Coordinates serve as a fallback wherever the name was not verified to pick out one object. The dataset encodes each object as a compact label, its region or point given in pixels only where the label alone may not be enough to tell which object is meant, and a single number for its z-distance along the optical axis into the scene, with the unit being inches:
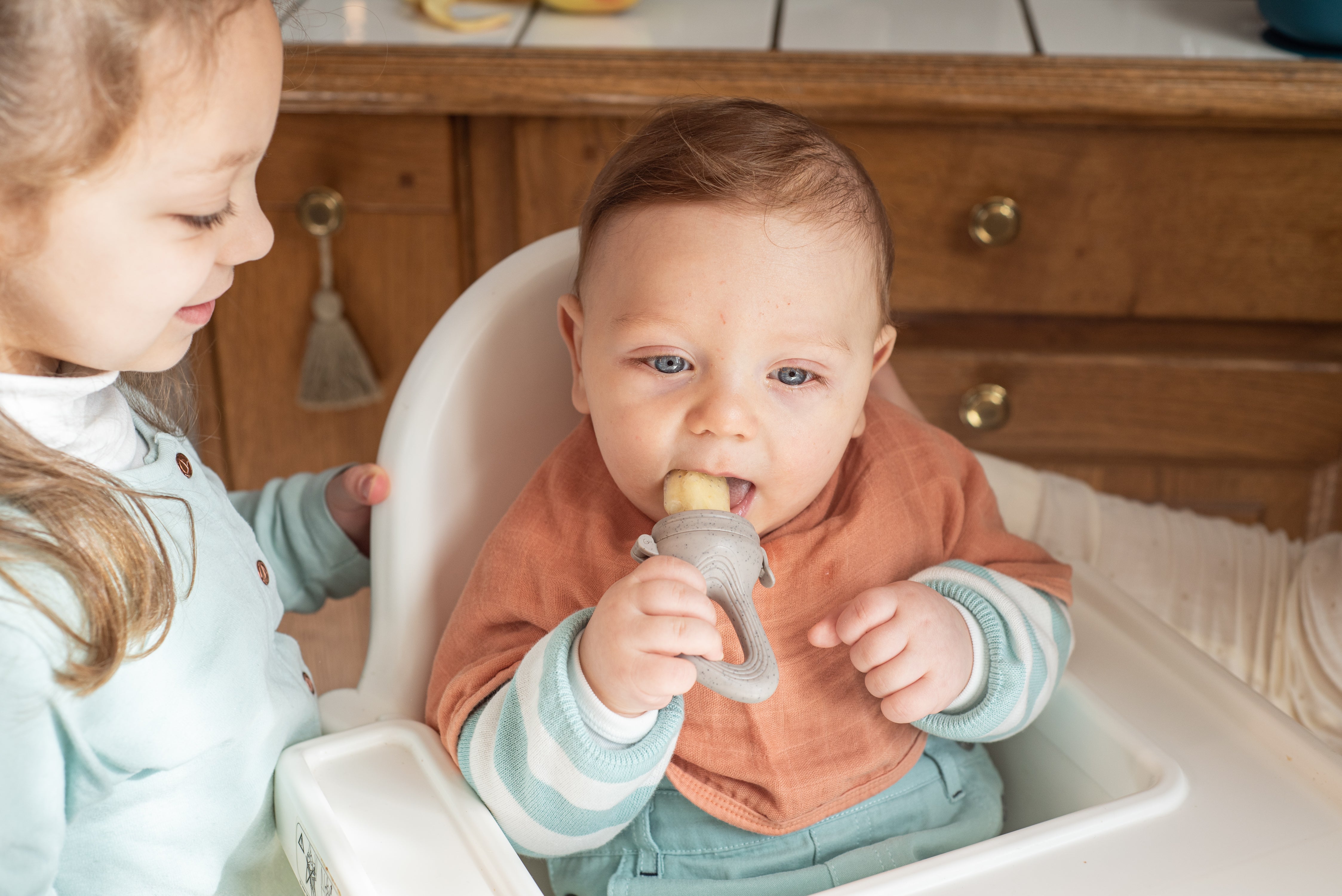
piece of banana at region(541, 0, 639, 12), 52.2
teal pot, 46.7
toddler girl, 21.4
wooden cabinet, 47.4
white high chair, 25.4
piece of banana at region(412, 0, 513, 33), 50.3
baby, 27.7
